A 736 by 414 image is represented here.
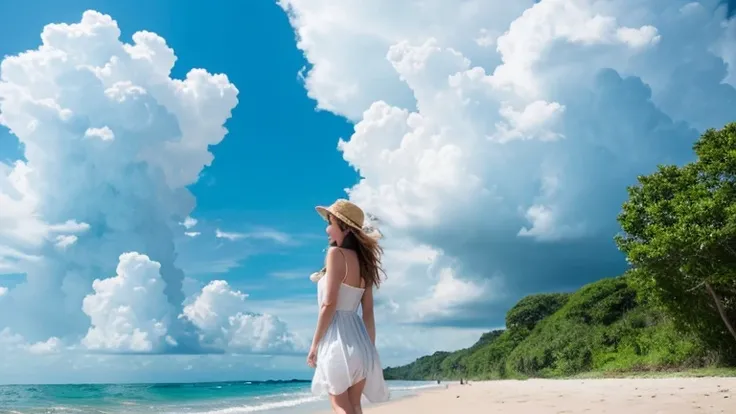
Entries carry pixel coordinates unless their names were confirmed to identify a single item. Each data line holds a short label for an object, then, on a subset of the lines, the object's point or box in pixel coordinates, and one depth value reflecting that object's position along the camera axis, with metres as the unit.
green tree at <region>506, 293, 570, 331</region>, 65.88
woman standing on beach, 4.37
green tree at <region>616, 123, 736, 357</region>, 18.67
